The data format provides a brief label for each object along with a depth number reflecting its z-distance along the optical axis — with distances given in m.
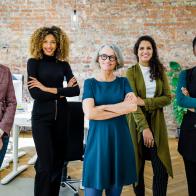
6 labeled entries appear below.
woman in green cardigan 2.65
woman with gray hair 2.15
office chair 3.17
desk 3.76
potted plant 5.71
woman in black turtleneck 2.63
